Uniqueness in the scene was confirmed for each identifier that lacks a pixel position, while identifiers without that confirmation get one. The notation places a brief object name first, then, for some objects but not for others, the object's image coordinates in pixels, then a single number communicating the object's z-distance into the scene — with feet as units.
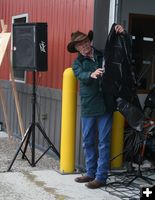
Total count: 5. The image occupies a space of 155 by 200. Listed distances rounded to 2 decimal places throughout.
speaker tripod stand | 26.33
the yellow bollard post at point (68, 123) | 24.29
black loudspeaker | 26.35
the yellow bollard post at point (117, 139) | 25.13
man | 21.52
